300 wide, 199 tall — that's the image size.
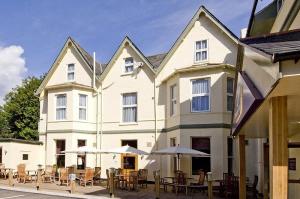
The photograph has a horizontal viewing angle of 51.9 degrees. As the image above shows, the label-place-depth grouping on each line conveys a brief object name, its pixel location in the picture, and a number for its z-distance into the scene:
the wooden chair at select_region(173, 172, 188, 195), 14.48
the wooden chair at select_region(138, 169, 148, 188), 17.17
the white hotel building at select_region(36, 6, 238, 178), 16.78
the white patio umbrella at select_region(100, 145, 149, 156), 16.87
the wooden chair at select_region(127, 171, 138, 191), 15.73
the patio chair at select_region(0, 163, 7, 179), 20.44
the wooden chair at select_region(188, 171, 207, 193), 13.91
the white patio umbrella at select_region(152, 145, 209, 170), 15.01
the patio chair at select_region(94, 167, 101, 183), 18.72
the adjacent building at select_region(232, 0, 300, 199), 3.52
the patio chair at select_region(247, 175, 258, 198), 13.53
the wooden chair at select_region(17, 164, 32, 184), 18.48
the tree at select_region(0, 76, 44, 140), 36.69
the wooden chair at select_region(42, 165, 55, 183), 18.89
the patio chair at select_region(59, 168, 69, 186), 17.37
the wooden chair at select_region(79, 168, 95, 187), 17.09
